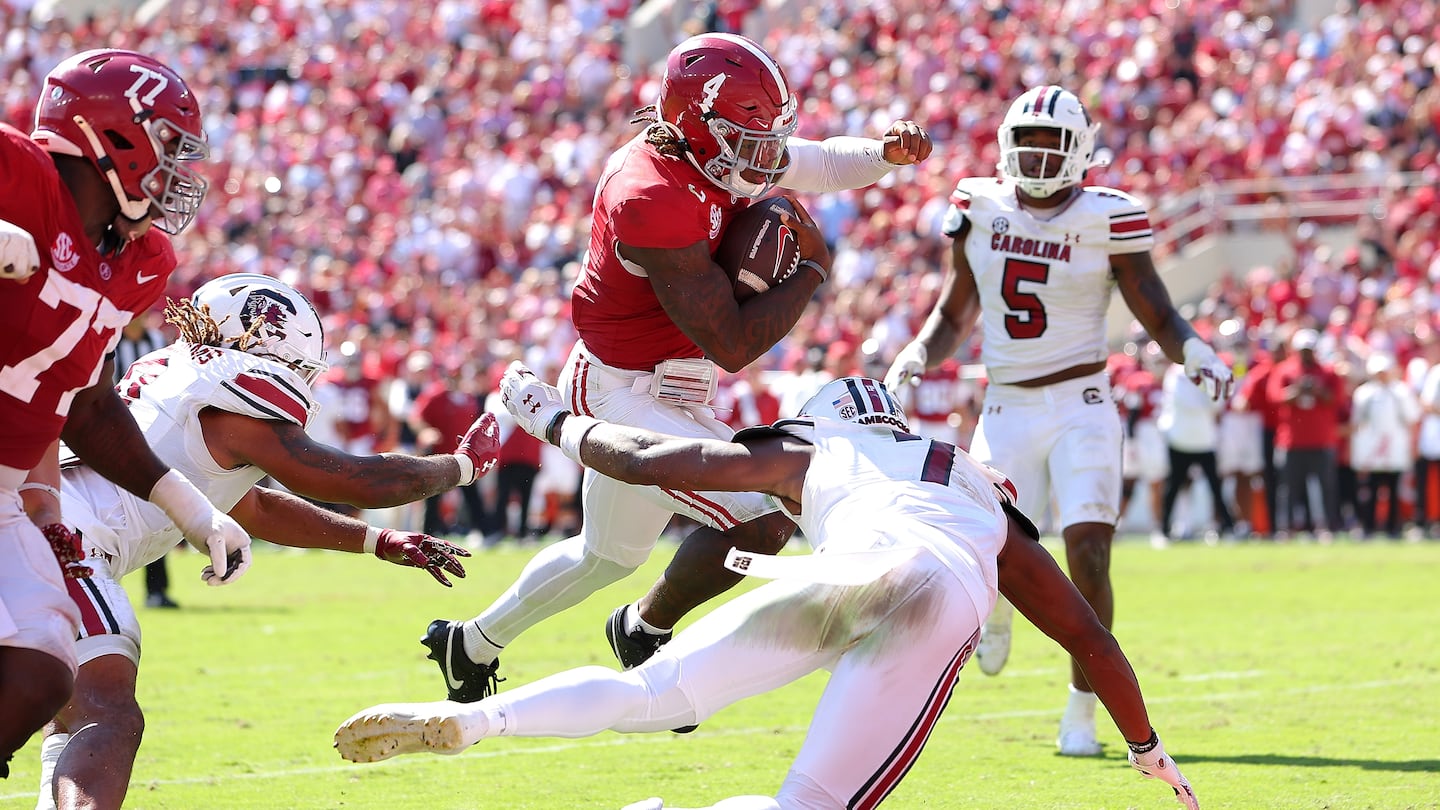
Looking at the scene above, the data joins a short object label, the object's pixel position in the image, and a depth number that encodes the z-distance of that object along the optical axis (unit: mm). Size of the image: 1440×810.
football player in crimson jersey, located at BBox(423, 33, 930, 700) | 10492
